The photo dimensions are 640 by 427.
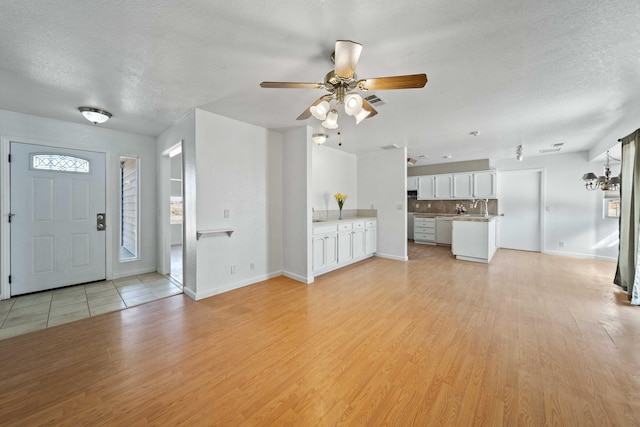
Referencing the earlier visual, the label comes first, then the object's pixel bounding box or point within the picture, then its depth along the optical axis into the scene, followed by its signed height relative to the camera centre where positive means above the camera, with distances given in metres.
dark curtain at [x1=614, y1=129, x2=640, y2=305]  3.20 -0.12
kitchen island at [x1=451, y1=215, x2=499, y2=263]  5.14 -0.62
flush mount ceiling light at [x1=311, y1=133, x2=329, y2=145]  3.74 +1.13
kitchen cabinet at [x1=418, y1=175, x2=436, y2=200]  7.63 +0.72
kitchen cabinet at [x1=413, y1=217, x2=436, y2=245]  7.44 -0.65
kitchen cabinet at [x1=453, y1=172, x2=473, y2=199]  6.93 +0.73
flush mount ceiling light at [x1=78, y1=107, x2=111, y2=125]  3.09 +1.25
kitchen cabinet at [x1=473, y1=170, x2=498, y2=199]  6.57 +0.72
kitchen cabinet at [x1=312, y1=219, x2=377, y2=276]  4.22 -0.66
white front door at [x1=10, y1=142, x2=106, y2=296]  3.38 -0.11
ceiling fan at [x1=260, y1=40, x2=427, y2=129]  1.60 +0.97
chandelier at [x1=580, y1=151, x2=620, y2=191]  4.74 +0.60
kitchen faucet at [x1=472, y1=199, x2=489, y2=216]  6.92 +0.23
